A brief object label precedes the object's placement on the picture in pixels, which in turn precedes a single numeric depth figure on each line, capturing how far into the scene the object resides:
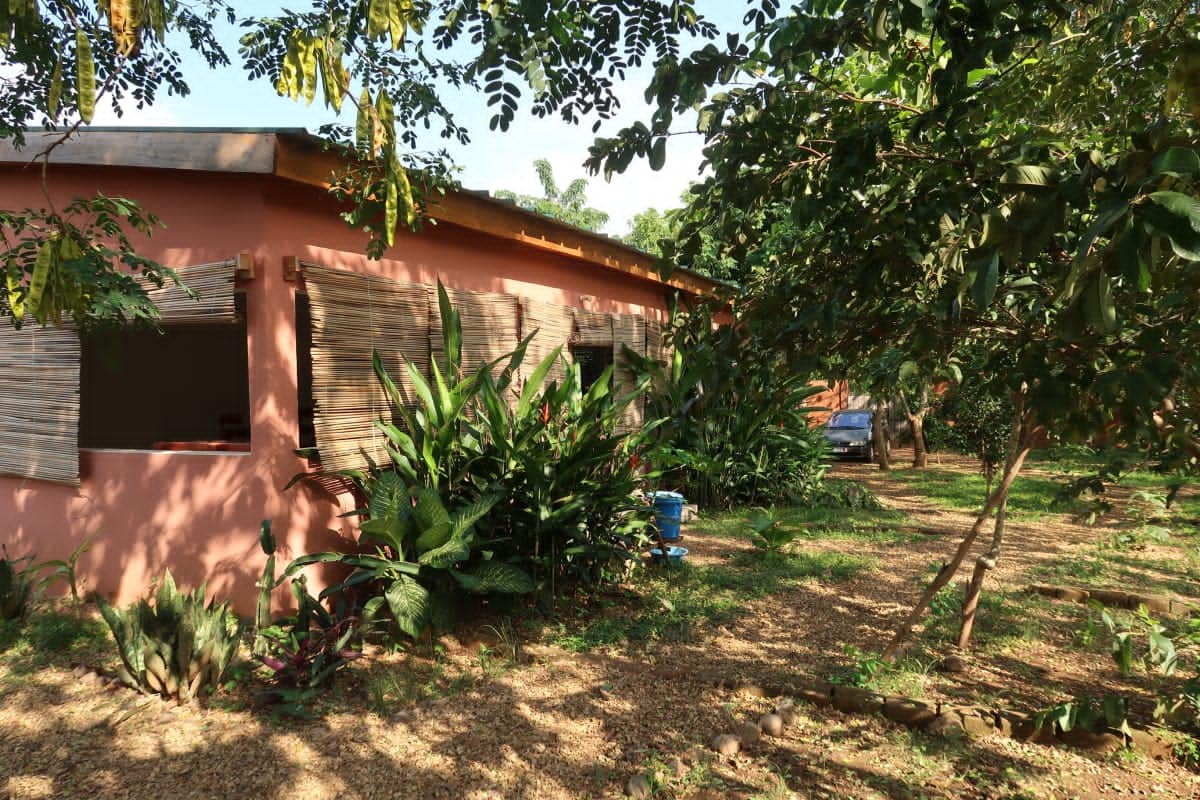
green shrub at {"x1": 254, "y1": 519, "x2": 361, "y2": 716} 3.62
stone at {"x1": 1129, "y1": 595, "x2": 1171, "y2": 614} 4.84
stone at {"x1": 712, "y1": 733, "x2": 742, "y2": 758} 3.09
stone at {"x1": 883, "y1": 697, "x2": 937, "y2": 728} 3.26
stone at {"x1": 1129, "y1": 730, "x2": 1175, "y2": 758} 2.96
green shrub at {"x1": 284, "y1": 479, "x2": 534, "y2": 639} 4.00
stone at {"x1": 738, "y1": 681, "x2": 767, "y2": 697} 3.67
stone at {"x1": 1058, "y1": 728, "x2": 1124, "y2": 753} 3.01
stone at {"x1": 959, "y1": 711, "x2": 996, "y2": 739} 3.20
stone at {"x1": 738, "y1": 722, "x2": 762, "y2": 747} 3.19
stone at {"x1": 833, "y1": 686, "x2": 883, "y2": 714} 3.41
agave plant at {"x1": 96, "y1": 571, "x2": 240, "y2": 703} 3.56
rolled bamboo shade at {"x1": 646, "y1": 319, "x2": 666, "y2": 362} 9.28
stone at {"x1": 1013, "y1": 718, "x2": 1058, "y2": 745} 3.11
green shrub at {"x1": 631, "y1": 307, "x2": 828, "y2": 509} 8.55
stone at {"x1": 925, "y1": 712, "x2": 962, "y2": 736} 3.20
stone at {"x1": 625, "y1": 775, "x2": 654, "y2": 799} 2.81
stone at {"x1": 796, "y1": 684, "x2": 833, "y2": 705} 3.54
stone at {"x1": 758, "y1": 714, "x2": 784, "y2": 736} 3.25
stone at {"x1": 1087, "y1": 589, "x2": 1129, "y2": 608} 5.02
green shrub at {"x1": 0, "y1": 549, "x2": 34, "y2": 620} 4.63
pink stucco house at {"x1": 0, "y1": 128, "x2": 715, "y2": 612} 4.47
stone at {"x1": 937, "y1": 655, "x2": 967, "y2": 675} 3.86
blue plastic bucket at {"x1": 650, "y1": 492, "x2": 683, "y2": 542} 6.79
